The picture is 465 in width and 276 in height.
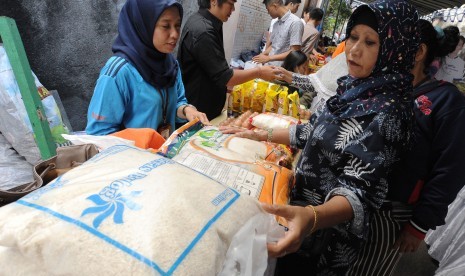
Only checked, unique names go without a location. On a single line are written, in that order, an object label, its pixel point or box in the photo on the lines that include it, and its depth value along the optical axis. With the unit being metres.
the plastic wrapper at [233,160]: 1.06
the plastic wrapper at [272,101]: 2.42
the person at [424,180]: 1.31
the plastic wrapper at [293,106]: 2.42
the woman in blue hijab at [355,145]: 0.94
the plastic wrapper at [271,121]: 1.92
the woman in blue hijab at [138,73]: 1.45
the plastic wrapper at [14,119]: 1.73
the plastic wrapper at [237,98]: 2.56
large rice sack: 0.50
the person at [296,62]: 3.62
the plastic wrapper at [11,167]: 1.67
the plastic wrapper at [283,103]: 2.39
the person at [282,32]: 4.33
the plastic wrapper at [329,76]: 2.31
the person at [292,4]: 5.21
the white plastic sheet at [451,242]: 2.40
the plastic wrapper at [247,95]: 2.50
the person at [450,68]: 1.73
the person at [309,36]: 5.14
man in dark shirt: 2.13
